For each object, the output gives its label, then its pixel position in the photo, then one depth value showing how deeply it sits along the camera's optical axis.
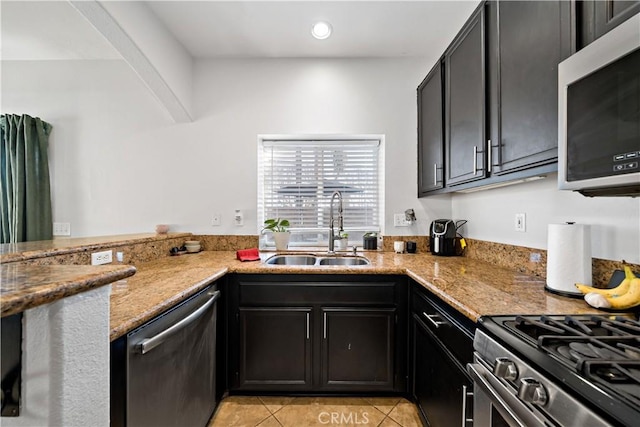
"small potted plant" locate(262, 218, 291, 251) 2.41
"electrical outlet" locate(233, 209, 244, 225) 2.49
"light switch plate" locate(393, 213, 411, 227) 2.46
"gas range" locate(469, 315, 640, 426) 0.52
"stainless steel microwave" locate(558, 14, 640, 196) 0.69
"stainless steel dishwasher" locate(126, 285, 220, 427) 0.92
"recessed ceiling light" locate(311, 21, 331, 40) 2.02
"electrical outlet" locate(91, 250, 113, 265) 1.43
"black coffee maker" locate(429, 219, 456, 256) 2.17
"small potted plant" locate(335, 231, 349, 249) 2.40
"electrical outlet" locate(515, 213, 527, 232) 1.61
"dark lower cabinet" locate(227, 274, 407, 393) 1.77
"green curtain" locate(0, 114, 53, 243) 2.41
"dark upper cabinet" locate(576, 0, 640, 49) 0.78
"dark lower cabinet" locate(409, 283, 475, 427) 1.07
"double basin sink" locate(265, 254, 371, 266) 2.20
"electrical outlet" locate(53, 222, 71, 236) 2.51
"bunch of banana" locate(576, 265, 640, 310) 0.90
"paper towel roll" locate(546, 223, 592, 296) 1.07
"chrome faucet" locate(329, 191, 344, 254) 2.36
